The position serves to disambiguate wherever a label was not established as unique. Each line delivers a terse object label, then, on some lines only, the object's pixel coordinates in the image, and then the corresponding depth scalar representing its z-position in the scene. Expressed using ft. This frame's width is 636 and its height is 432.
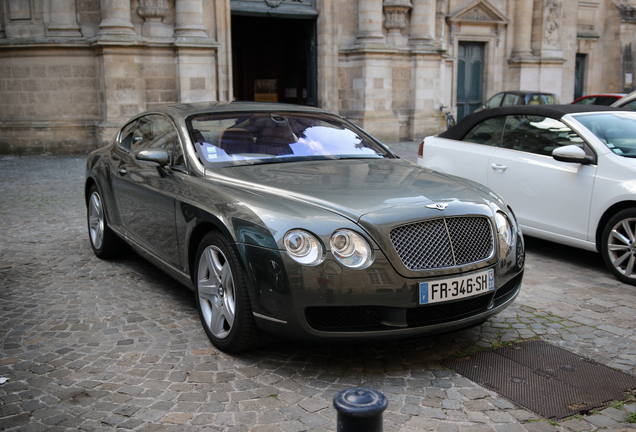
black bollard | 5.64
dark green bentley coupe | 11.02
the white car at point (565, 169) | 18.08
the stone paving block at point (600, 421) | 9.90
